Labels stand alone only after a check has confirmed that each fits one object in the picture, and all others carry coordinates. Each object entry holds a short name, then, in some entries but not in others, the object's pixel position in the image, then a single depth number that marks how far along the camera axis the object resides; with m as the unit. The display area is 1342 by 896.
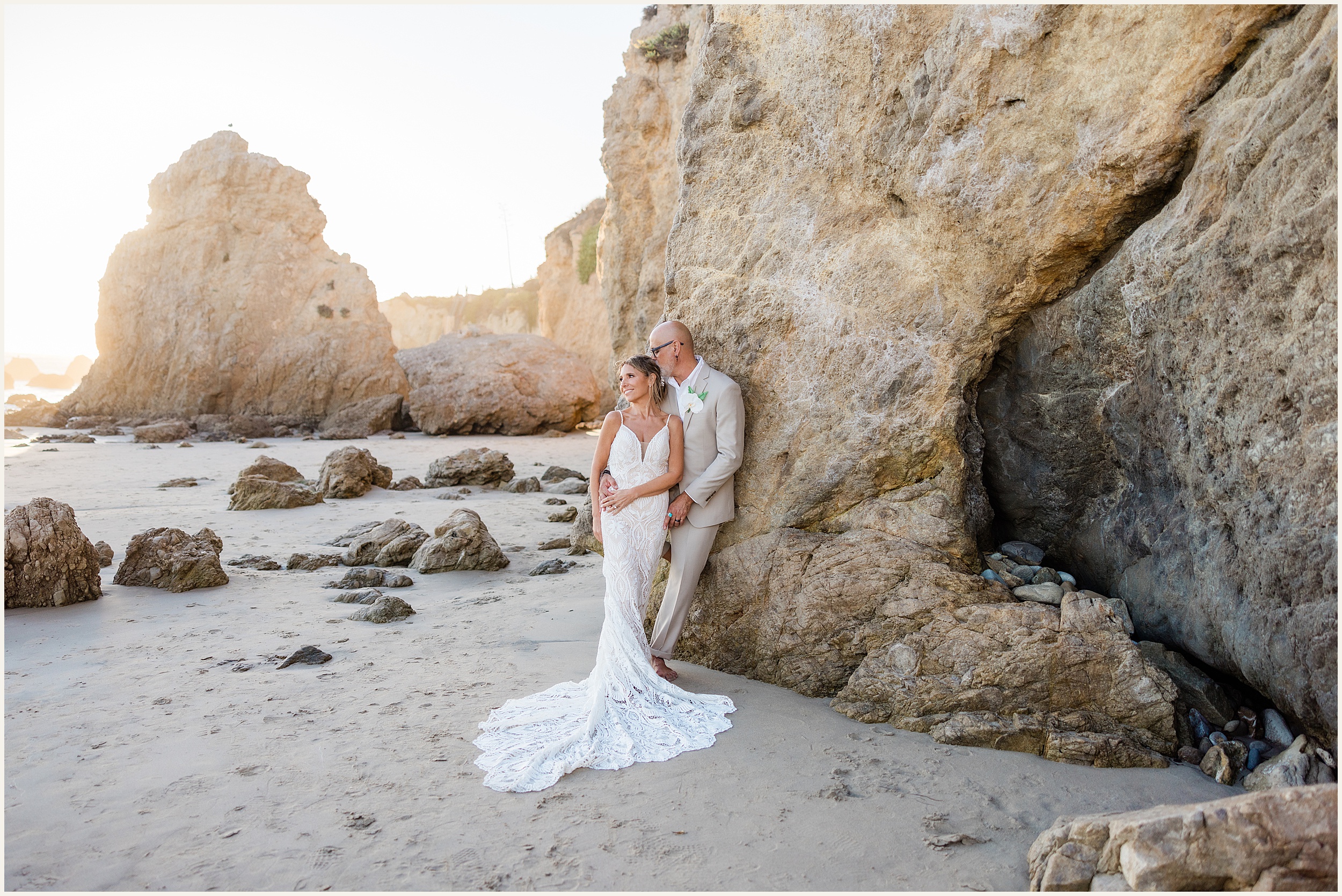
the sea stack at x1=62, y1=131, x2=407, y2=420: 20.64
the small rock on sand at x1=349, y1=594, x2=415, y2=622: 5.55
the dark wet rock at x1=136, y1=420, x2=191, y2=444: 16.42
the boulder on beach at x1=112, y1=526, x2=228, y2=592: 6.17
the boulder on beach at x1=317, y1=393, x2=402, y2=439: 18.19
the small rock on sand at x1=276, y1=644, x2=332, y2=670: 4.73
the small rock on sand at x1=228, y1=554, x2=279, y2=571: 6.98
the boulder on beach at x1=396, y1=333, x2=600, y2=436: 18.83
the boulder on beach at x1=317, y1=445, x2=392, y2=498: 9.99
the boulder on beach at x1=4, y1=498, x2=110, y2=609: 5.58
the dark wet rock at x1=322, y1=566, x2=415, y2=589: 6.43
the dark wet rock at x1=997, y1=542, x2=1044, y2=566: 4.77
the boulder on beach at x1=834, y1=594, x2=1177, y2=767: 3.60
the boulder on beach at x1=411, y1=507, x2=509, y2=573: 6.94
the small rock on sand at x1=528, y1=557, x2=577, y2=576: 6.93
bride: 3.59
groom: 4.58
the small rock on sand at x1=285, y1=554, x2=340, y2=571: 7.02
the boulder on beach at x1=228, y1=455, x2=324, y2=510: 9.20
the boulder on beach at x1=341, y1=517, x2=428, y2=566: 7.14
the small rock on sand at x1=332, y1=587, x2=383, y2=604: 6.00
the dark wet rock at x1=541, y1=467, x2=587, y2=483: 12.09
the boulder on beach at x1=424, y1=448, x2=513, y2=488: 11.33
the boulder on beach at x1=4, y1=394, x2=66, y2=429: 20.25
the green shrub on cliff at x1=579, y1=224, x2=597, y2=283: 29.70
